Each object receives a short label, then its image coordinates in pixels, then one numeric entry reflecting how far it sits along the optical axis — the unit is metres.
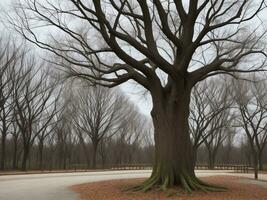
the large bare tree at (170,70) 17.86
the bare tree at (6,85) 40.82
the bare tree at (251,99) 37.12
